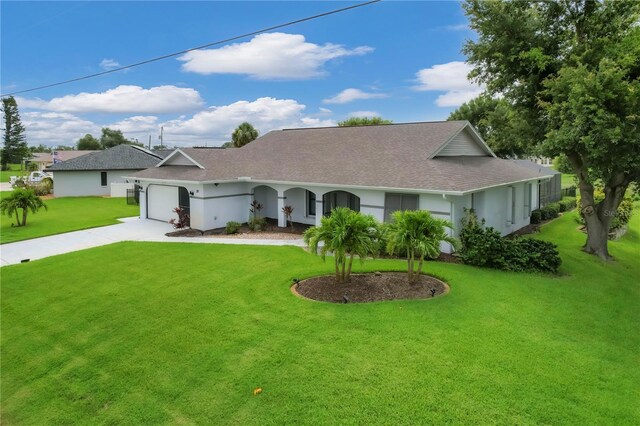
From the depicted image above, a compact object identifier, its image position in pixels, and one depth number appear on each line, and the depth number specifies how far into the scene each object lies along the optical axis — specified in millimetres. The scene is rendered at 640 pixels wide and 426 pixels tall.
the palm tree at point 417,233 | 10375
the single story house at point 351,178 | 15750
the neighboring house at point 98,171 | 35969
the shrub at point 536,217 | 23686
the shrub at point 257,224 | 19406
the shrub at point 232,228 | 18938
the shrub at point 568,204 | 28544
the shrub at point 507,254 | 13156
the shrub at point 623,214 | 21375
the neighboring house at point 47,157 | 65000
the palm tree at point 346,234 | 10133
